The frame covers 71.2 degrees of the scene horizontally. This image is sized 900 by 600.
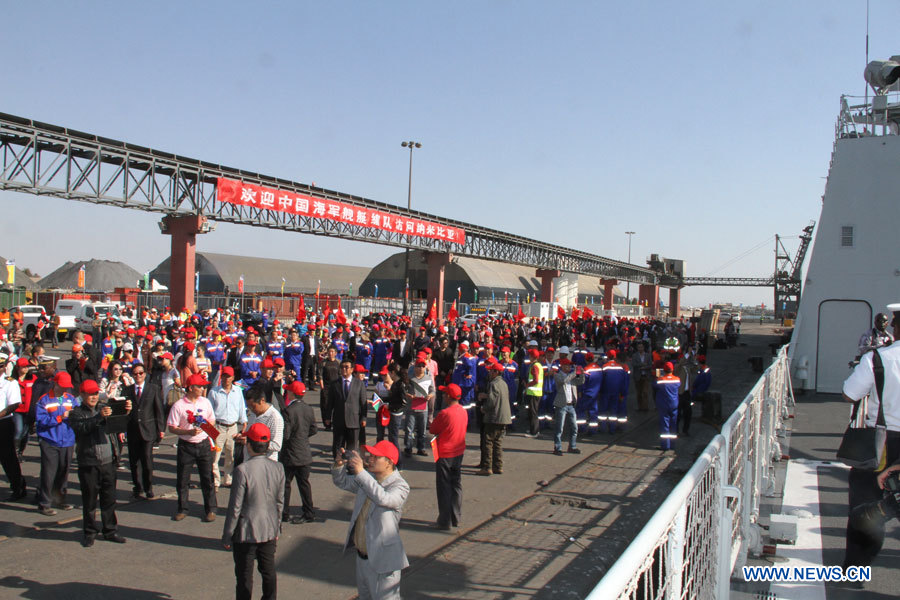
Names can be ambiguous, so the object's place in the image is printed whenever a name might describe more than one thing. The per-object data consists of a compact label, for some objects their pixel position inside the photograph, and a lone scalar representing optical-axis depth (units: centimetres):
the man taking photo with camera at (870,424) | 442
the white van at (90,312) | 2698
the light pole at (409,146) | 3919
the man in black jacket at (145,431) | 778
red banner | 2764
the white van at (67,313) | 2797
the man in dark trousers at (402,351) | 1638
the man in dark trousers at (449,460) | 716
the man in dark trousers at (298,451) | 721
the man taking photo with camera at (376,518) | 439
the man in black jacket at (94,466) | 647
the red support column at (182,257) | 2739
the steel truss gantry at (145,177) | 2270
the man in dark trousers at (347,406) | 913
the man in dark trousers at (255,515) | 482
